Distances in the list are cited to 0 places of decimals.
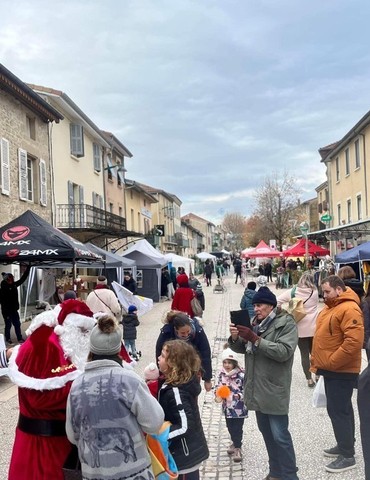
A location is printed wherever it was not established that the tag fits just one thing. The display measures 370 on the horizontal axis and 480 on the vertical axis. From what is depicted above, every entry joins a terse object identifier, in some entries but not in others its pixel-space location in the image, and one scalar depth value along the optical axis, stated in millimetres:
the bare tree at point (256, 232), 51266
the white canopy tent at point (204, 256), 45122
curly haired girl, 3062
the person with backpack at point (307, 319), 7285
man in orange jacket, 4375
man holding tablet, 3863
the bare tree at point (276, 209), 46594
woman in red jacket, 8555
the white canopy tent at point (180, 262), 29759
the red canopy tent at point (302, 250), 25578
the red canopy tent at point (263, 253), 31547
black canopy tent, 10320
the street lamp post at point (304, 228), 19720
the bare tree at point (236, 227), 104750
